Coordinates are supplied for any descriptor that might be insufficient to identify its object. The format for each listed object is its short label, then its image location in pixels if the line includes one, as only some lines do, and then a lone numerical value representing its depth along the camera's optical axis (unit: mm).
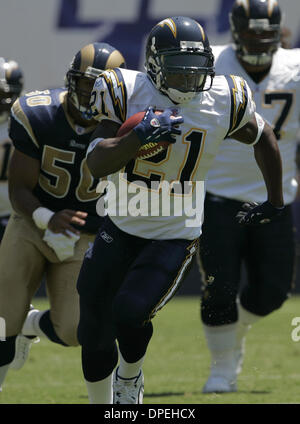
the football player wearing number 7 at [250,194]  10227
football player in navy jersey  8750
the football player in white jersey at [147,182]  7309
